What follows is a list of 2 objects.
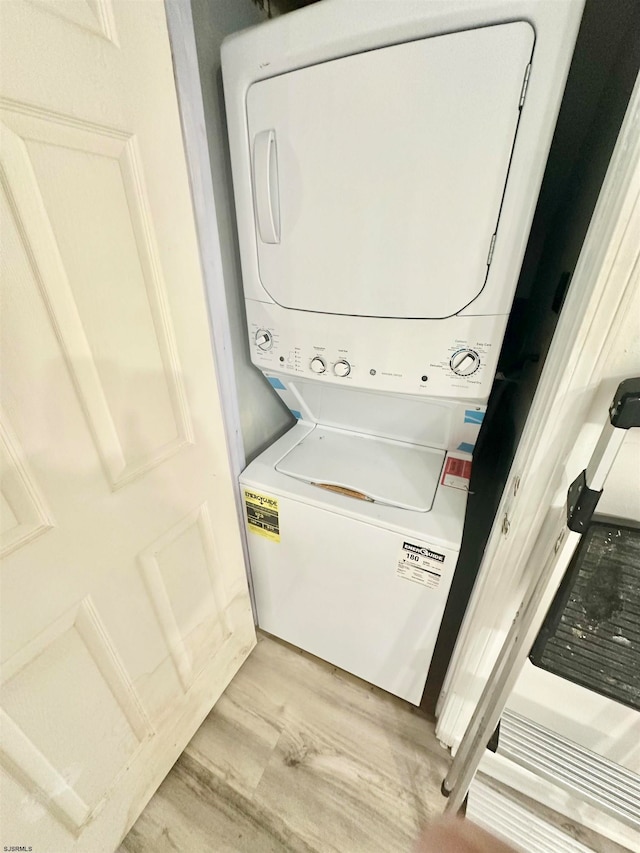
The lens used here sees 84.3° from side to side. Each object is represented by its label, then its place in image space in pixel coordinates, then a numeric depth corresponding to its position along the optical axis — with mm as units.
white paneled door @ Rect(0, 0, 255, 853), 532
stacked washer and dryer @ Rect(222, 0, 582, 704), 630
